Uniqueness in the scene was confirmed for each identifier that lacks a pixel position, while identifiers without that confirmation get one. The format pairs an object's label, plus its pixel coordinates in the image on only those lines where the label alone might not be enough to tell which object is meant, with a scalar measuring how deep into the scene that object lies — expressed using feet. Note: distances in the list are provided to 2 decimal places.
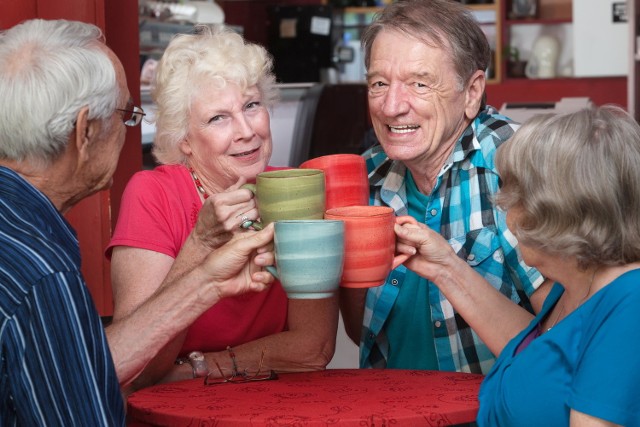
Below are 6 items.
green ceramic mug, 5.38
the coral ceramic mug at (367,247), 5.31
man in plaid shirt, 6.39
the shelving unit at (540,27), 27.96
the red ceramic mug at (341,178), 5.80
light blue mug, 5.15
